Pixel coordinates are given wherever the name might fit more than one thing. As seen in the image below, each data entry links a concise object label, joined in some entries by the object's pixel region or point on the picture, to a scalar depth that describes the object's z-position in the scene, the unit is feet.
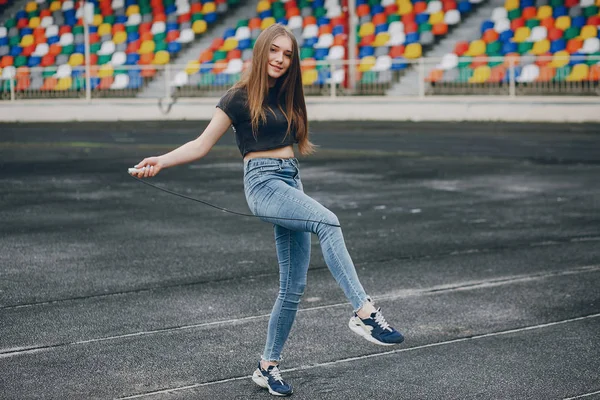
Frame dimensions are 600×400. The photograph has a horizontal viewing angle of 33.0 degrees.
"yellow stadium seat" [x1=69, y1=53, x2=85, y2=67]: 109.46
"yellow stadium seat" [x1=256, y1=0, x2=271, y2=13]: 105.19
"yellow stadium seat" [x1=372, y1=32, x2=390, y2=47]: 94.73
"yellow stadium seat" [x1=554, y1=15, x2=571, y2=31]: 86.02
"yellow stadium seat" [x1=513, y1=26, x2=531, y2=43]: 86.90
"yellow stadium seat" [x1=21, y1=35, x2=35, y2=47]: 114.52
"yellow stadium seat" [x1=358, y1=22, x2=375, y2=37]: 96.73
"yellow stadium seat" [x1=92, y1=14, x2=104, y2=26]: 113.91
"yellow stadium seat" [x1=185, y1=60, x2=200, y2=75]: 92.03
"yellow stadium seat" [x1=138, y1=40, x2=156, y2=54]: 107.24
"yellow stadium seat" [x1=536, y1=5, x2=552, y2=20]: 87.81
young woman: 15.84
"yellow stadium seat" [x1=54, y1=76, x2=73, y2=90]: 95.09
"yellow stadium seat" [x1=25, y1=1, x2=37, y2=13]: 118.83
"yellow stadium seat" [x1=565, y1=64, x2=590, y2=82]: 76.64
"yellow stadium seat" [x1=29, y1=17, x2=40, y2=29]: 116.67
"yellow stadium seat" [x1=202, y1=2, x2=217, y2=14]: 108.88
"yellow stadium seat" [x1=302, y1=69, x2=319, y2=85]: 88.22
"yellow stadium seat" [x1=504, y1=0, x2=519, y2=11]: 90.33
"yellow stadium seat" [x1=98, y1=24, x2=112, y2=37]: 111.86
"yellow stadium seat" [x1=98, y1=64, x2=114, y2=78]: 96.73
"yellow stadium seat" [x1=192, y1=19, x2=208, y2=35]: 106.93
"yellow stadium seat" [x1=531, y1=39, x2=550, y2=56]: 84.94
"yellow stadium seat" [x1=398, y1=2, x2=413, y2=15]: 96.22
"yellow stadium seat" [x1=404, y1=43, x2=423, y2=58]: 92.17
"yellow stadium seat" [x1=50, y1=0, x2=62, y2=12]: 117.91
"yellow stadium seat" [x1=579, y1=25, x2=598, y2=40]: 83.56
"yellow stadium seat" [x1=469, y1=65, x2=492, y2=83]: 81.15
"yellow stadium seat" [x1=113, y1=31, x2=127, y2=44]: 109.81
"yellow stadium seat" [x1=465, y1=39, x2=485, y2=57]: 87.92
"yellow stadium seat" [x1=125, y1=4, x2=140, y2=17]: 112.88
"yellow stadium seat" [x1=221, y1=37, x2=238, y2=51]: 101.40
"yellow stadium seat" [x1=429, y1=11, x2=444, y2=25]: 94.12
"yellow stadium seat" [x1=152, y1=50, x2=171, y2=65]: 105.19
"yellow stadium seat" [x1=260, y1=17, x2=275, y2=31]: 101.44
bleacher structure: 81.92
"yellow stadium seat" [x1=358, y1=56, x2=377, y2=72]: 87.87
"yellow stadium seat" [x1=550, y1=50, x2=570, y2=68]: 77.56
